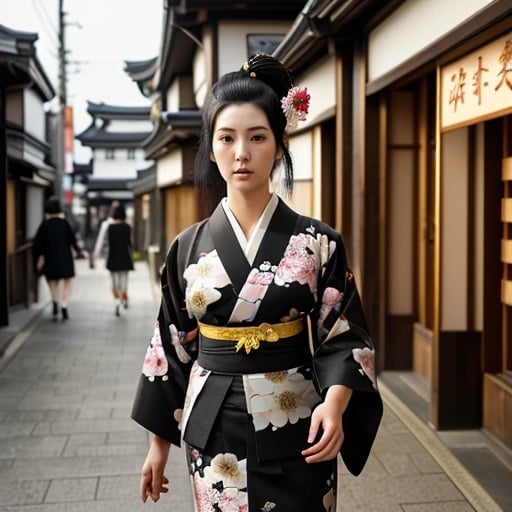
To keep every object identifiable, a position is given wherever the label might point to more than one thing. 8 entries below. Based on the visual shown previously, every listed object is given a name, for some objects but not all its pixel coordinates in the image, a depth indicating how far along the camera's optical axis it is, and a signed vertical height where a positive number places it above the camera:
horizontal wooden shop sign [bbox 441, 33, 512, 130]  4.82 +0.89
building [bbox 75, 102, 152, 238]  51.72 +4.76
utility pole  28.12 +5.95
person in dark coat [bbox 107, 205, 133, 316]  14.25 -0.59
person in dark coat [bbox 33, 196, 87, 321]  13.31 -0.50
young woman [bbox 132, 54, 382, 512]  2.80 -0.43
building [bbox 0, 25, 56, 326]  12.01 +1.06
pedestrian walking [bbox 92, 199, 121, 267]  17.42 -0.47
